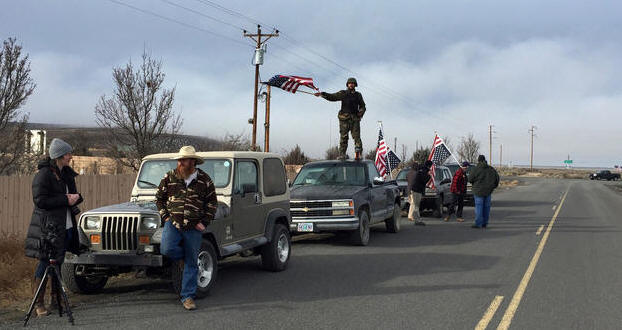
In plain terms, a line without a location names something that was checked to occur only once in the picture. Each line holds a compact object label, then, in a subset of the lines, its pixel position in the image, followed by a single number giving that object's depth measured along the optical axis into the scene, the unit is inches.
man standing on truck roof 545.0
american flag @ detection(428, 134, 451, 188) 764.0
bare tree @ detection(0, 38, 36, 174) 564.1
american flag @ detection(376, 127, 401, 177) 679.7
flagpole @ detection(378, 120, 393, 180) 693.8
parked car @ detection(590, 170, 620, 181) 3366.1
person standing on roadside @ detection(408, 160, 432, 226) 607.0
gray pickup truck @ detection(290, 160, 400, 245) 424.8
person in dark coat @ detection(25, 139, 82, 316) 215.9
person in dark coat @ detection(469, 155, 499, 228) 574.6
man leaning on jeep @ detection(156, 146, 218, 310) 229.6
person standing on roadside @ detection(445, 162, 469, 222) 666.2
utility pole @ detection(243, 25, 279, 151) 1119.6
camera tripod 210.5
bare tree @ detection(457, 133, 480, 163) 2883.9
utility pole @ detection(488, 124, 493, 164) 3627.5
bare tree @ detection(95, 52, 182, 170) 816.3
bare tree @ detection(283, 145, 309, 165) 1461.6
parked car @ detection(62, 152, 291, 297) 243.3
